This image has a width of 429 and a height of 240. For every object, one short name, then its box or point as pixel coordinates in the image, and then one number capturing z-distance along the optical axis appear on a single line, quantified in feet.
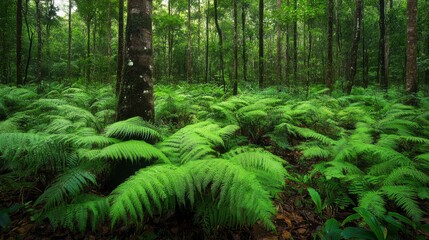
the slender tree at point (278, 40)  48.39
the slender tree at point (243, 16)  59.72
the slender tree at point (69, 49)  62.92
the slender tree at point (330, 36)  35.13
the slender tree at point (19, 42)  35.31
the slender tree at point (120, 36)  29.58
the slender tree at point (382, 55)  46.14
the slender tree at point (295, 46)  51.91
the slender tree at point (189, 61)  61.16
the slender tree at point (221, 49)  48.38
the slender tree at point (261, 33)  40.77
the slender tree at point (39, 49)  42.66
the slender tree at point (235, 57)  35.06
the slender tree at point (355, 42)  34.42
